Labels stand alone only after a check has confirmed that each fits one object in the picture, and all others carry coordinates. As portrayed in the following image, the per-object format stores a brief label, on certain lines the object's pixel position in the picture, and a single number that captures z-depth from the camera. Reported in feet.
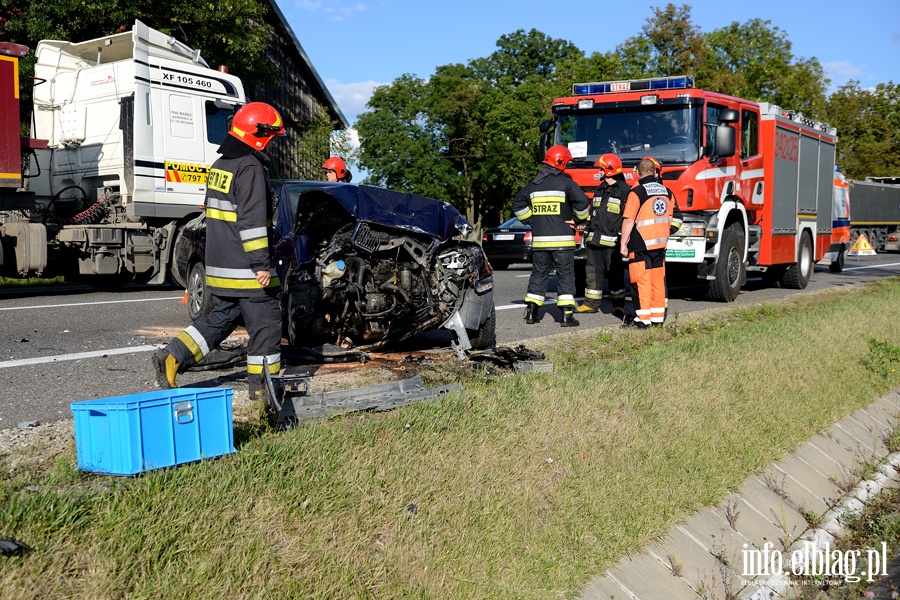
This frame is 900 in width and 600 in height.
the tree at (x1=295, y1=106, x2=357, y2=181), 82.58
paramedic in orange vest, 31.53
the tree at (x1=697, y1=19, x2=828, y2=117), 129.80
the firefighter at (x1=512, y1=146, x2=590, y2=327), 32.58
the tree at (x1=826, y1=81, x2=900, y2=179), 174.81
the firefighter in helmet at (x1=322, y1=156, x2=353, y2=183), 36.57
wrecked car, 22.71
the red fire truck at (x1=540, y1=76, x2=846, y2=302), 40.81
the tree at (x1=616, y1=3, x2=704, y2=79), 122.83
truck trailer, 138.62
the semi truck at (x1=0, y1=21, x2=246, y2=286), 42.39
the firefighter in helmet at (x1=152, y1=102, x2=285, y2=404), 17.71
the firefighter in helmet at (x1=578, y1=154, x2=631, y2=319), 36.55
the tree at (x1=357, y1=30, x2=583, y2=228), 138.92
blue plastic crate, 11.91
